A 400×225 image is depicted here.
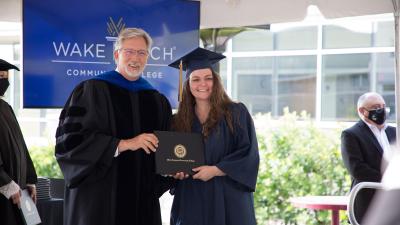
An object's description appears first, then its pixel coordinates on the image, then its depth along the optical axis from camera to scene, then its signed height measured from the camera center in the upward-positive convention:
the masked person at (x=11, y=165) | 4.50 -0.47
